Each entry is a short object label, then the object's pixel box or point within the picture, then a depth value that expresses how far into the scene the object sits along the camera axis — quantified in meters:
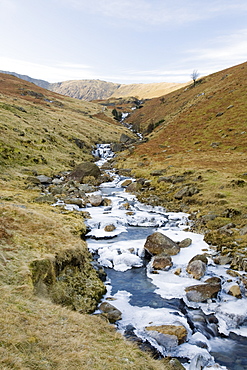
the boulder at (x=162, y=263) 15.79
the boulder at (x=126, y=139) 72.19
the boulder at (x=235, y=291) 12.62
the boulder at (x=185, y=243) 17.97
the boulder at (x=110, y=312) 11.11
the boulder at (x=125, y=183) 35.94
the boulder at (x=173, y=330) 10.12
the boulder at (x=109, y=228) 21.05
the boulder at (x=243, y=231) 18.15
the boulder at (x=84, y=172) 36.98
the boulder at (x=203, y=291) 12.73
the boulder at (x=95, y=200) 27.41
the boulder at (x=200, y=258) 15.41
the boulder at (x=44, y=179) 33.20
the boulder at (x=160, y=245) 17.12
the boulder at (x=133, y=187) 33.16
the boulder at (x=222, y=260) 15.36
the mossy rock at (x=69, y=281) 11.02
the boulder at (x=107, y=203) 27.69
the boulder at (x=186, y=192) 28.03
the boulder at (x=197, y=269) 14.43
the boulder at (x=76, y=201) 26.23
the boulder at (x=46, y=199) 24.54
